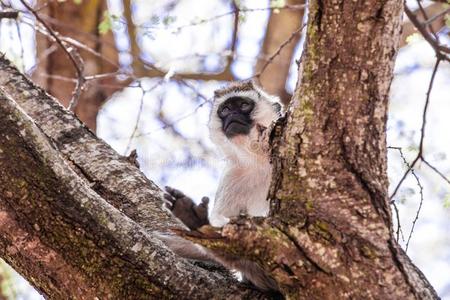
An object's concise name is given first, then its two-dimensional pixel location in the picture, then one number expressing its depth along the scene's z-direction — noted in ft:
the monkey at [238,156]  20.98
